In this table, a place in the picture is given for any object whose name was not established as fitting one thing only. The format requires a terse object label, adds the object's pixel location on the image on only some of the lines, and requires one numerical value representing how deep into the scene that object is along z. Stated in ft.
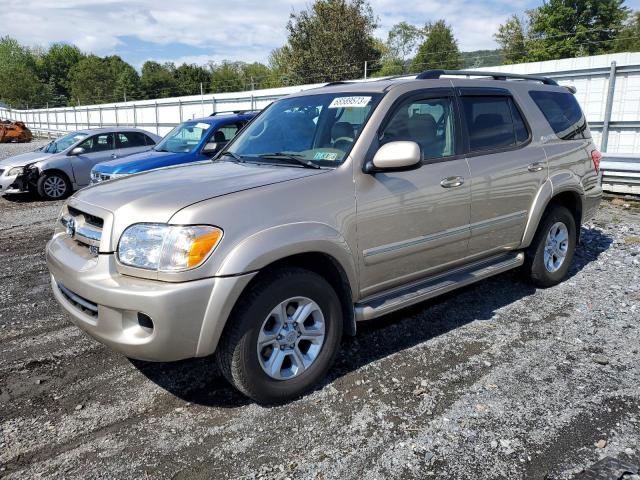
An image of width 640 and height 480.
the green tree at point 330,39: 132.36
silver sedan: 36.96
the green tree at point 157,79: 223.94
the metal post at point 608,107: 33.55
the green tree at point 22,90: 219.00
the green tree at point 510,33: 174.60
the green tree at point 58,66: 336.70
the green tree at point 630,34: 120.67
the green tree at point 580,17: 156.08
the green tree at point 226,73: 210.10
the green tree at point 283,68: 141.79
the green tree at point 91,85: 212.23
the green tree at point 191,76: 239.50
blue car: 28.19
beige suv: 9.16
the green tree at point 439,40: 167.12
